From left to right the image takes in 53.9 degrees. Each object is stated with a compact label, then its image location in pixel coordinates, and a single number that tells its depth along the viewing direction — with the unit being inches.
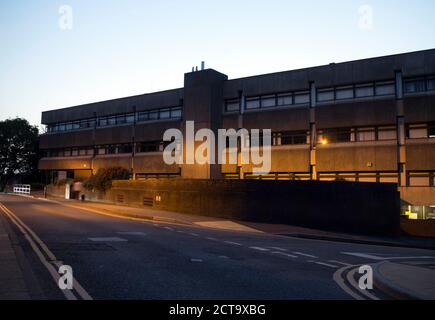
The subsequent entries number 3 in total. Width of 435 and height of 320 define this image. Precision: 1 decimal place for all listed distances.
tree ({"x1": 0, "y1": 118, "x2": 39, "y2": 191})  3115.2
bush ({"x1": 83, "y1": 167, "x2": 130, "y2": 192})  1646.2
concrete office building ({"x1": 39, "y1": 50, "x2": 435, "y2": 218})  1184.2
